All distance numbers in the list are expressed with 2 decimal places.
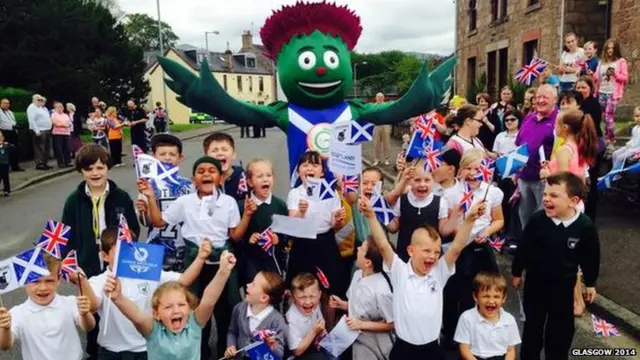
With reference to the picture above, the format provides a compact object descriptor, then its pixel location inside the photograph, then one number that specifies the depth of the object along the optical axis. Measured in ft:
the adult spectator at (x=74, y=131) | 47.41
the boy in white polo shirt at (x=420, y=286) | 11.06
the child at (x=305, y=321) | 11.98
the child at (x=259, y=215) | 13.29
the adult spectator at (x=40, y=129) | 42.45
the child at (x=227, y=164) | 14.33
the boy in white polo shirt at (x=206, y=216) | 12.65
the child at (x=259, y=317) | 11.59
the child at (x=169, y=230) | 13.26
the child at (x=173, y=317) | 9.89
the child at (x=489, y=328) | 11.32
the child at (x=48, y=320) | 9.93
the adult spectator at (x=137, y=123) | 47.03
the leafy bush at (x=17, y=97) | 53.72
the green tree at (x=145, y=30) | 225.76
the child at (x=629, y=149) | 22.98
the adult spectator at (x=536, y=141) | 18.06
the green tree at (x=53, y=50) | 63.57
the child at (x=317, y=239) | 13.43
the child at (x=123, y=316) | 10.96
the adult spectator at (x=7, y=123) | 39.06
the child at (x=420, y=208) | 13.15
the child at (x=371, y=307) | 11.81
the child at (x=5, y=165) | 31.60
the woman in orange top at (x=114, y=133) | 45.27
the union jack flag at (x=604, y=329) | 14.02
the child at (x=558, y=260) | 11.78
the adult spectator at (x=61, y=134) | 43.78
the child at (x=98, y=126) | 44.16
